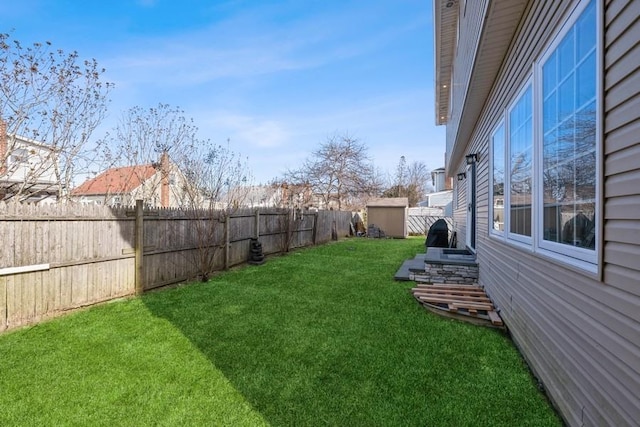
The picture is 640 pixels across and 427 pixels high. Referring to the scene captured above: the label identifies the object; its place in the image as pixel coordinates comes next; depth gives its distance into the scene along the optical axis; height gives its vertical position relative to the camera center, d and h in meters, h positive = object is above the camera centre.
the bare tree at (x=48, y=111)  5.61 +1.89
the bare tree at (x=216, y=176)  10.04 +1.13
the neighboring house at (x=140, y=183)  9.35 +0.90
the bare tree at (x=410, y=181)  32.22 +3.38
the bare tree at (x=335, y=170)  22.94 +2.90
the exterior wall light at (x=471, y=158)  6.43 +1.09
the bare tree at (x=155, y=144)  10.06 +2.13
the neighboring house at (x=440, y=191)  25.02 +1.77
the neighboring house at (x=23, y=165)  5.59 +0.83
